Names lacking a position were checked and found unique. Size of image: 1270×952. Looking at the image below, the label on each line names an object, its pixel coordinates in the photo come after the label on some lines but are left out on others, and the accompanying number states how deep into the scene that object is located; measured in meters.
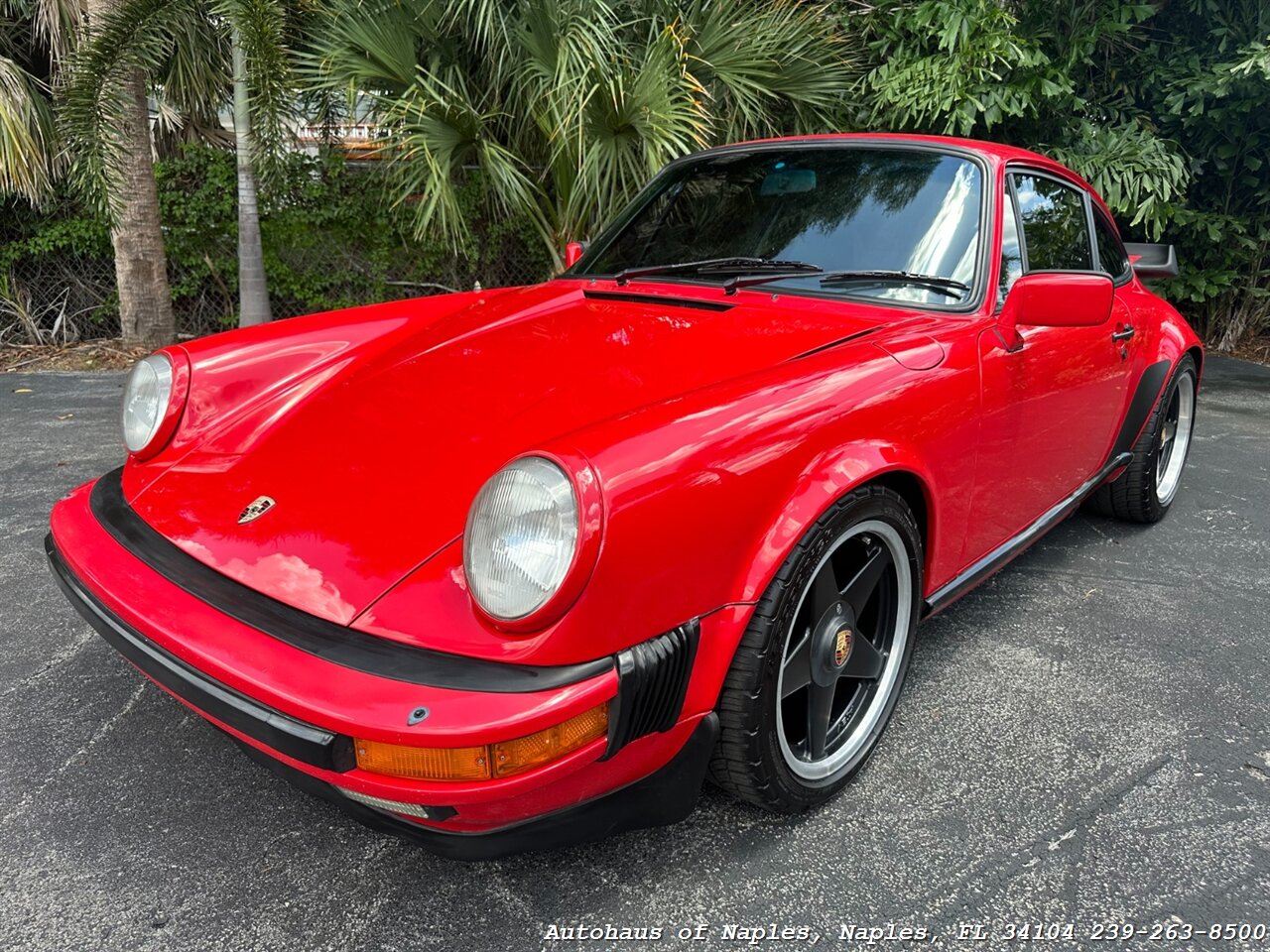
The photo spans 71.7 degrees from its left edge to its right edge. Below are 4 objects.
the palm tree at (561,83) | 4.84
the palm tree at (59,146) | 5.66
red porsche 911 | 1.34
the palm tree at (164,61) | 4.84
